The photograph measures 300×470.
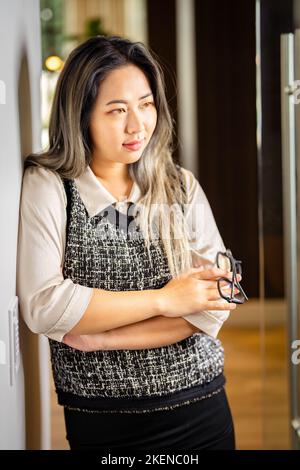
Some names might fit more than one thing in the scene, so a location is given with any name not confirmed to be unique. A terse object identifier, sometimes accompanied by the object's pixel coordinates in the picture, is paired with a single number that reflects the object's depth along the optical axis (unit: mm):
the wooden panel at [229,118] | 4797
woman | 1461
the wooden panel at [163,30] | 4832
